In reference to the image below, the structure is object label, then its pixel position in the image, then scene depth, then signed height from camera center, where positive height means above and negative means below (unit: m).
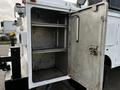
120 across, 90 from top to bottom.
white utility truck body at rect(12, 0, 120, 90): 1.45 -0.08
